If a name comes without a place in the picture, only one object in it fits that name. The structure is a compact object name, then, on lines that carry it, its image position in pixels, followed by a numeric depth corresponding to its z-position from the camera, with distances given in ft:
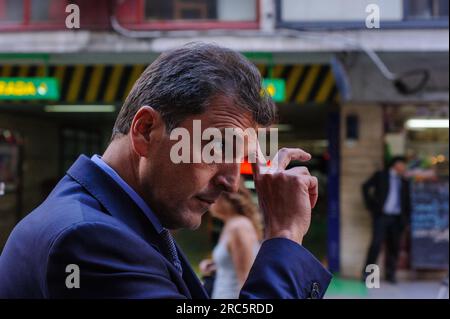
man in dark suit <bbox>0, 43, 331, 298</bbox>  3.57
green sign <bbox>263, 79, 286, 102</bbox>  29.04
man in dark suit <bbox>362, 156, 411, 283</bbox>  30.63
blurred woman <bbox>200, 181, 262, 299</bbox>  13.62
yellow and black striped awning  32.04
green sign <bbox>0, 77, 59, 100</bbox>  30.60
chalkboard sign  30.91
